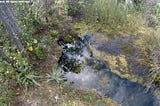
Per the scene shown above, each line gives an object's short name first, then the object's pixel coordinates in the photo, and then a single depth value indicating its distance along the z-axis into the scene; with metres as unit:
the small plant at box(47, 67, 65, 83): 2.46
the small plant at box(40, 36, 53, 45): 2.87
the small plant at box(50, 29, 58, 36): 3.03
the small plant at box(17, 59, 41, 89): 2.35
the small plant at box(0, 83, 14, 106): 2.21
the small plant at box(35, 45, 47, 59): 2.66
